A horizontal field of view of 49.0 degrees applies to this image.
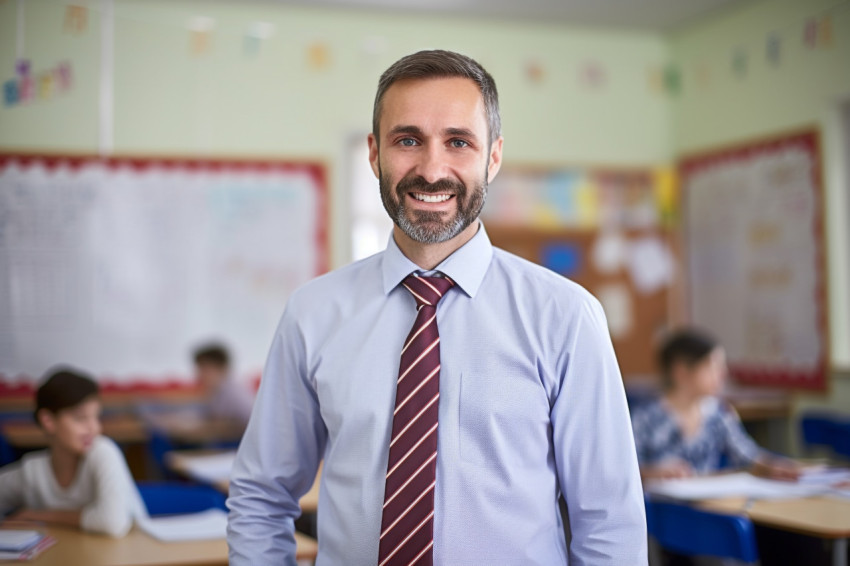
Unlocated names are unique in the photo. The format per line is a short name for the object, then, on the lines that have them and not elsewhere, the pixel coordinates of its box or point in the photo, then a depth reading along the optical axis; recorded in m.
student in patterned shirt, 3.71
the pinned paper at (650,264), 6.38
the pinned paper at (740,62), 5.76
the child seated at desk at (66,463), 2.75
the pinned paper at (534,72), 6.20
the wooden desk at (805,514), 2.55
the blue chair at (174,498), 3.02
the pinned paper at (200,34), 5.64
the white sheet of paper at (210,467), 3.56
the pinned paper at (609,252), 6.30
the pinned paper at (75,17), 5.26
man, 1.42
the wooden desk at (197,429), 4.77
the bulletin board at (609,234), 6.15
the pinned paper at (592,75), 6.27
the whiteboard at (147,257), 5.41
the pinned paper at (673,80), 6.36
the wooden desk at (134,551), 2.31
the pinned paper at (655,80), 6.40
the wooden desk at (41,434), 4.84
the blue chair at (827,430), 4.52
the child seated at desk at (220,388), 5.21
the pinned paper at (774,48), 5.45
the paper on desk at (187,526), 2.56
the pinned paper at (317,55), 5.83
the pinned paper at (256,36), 5.70
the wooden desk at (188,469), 2.93
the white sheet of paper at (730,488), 3.03
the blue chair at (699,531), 2.58
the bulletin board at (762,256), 5.32
